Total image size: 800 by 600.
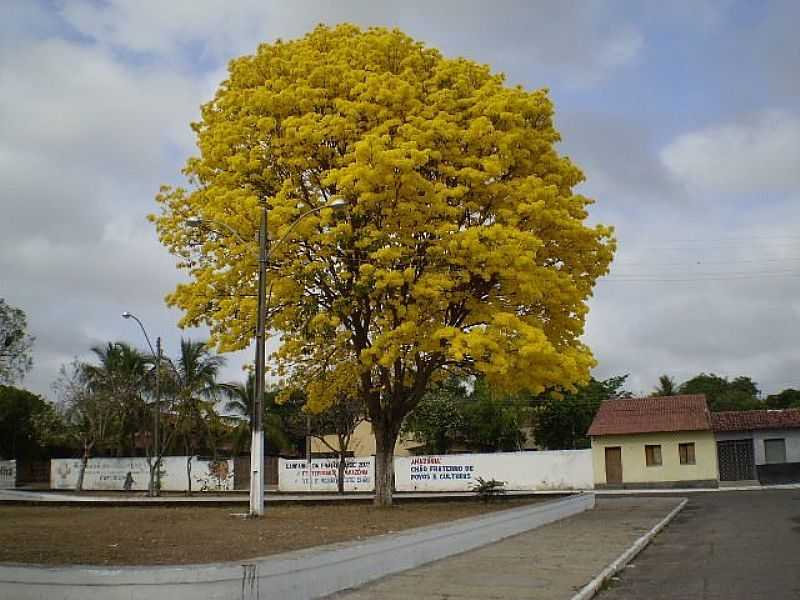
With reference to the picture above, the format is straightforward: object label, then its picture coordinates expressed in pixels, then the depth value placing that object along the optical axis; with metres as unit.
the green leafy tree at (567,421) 56.12
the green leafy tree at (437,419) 49.69
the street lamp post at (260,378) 16.92
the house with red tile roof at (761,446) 39.94
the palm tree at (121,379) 44.44
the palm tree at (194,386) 41.09
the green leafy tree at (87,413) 44.62
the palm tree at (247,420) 48.06
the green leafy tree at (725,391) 70.25
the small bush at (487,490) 24.20
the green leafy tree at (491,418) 49.84
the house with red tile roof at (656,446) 40.00
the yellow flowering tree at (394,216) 19.22
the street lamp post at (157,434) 35.83
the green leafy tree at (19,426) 60.88
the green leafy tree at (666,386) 65.44
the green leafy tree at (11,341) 40.22
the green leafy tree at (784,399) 72.28
